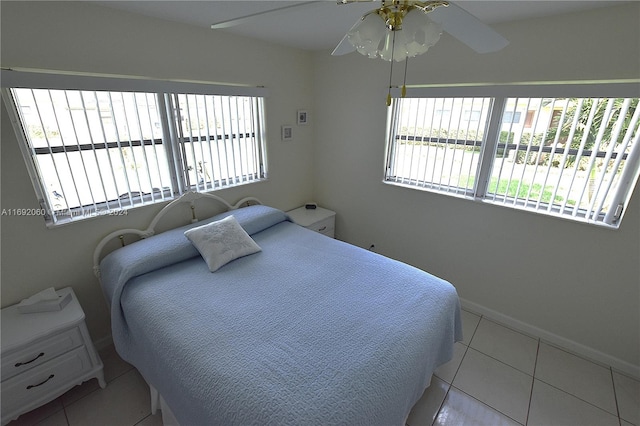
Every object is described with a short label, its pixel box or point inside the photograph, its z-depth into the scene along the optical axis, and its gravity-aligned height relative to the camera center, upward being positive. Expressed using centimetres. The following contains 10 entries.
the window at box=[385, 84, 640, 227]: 183 -17
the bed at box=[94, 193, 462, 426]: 112 -99
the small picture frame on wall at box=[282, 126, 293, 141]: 297 -9
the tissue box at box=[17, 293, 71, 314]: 164 -103
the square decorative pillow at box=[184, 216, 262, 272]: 196 -83
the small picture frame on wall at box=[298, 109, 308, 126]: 308 +8
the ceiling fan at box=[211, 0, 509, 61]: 94 +35
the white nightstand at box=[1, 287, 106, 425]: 149 -126
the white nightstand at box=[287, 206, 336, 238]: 304 -99
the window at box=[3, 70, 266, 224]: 171 -14
